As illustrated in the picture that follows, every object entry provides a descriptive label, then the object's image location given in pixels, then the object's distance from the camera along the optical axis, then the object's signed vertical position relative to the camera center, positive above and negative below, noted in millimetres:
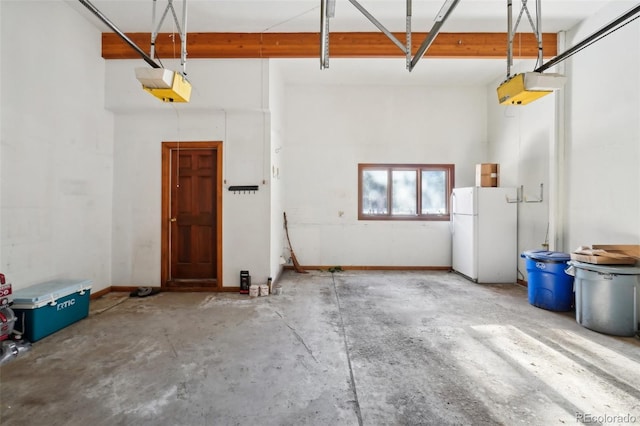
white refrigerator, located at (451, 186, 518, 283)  4770 -369
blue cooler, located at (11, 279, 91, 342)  2699 -965
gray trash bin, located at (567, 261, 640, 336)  2768 -848
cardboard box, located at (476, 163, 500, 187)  4891 +651
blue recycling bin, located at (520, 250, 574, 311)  3500 -858
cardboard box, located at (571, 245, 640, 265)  2758 -422
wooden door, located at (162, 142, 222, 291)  4418 -48
